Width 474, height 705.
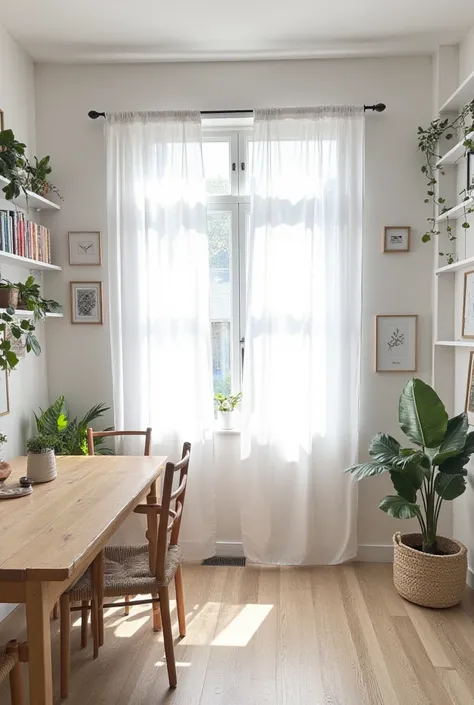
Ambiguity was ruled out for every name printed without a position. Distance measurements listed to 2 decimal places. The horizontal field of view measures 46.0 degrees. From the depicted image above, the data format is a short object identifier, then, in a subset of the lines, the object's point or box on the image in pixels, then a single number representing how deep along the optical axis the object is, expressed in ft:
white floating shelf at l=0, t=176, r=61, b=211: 9.94
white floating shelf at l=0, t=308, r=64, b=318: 9.21
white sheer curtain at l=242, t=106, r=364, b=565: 10.77
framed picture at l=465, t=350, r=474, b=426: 9.91
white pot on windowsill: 11.53
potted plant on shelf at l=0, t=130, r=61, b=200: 7.85
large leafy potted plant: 9.15
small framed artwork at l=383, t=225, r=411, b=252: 11.03
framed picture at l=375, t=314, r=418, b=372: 11.09
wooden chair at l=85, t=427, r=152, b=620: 7.44
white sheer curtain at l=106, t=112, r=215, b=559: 10.91
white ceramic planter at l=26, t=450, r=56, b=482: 7.80
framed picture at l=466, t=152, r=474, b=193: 9.53
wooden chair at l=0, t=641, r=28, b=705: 5.13
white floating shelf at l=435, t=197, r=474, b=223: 9.52
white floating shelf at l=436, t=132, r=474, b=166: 9.55
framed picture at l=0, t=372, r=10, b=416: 9.48
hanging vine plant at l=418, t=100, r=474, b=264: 10.41
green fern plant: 10.41
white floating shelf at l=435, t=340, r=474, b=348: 9.44
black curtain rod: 10.78
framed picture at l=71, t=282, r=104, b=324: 11.37
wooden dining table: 4.96
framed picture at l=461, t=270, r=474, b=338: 9.95
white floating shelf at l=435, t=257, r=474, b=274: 9.24
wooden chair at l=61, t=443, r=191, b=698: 7.00
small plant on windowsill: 11.53
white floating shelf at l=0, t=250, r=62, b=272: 8.88
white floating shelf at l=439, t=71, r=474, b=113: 9.17
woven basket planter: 9.15
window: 11.58
